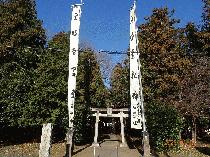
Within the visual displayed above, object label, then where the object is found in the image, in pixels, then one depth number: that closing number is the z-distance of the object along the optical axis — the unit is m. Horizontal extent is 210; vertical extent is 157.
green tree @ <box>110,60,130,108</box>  34.01
